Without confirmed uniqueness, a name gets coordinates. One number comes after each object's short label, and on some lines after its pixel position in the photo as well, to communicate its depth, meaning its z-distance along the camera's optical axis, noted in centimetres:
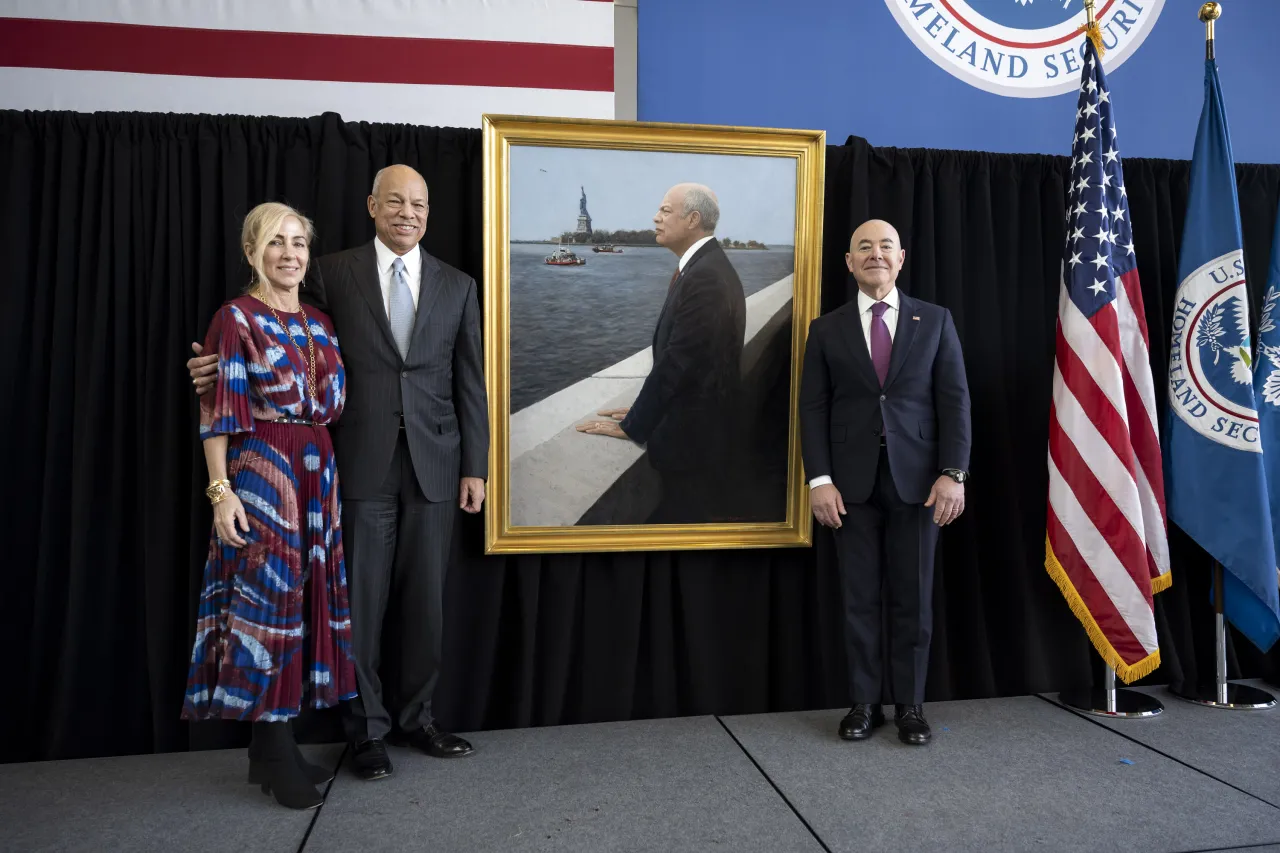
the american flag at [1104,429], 298
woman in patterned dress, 223
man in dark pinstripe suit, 254
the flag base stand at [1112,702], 306
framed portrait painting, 298
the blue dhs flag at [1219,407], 309
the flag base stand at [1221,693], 315
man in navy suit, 277
